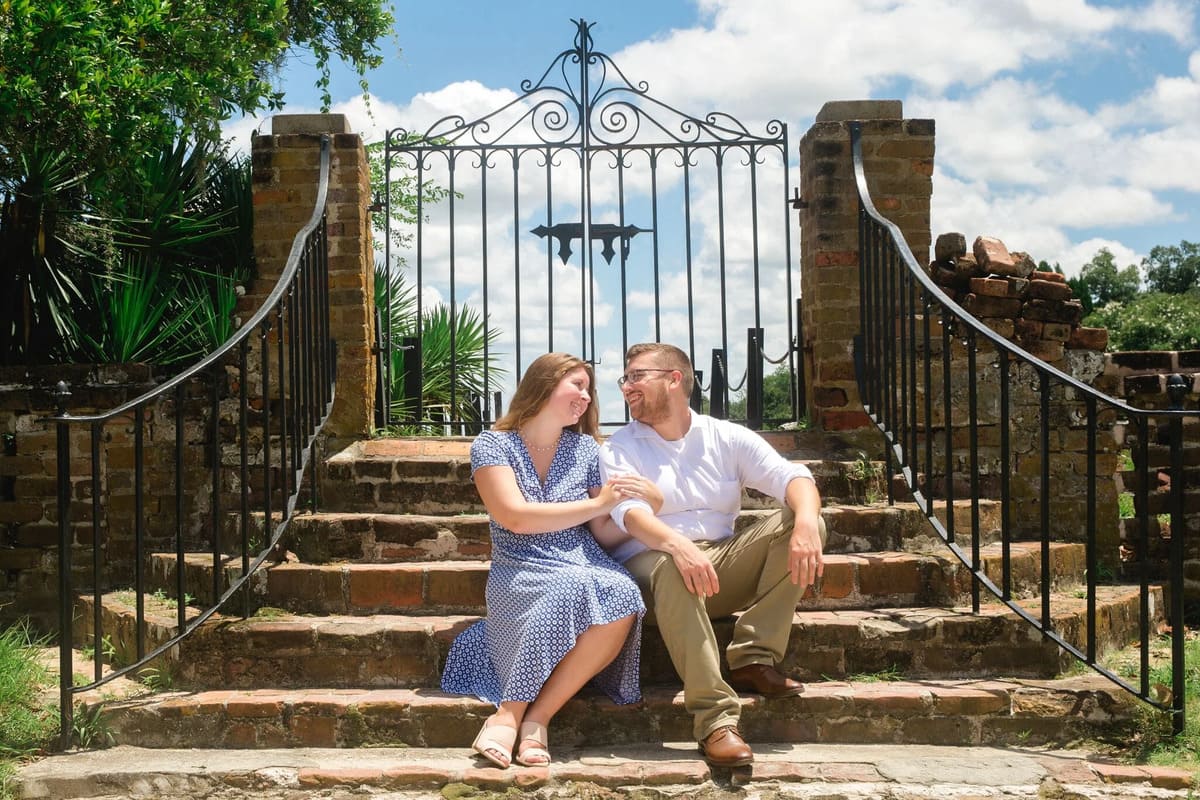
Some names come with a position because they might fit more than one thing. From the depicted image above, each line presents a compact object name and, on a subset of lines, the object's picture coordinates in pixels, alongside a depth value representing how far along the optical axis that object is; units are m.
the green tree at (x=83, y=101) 4.84
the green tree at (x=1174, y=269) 37.28
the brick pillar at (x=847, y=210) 5.08
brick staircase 3.27
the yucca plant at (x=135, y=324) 6.43
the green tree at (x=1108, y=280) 36.38
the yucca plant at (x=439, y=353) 8.28
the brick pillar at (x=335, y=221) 5.06
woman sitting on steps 3.06
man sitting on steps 3.01
